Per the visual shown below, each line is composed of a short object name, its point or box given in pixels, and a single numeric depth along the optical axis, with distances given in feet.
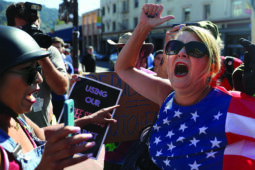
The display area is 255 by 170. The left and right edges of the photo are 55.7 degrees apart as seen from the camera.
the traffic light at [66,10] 28.43
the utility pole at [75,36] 26.91
